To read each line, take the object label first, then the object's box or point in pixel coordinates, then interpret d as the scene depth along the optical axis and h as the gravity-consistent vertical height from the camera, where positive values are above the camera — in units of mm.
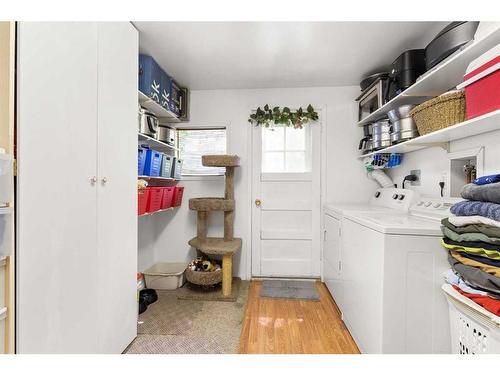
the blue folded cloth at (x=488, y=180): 922 +41
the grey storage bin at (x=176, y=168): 2432 +176
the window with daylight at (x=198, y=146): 2814 +481
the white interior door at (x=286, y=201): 2729 -174
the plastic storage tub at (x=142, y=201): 1864 -140
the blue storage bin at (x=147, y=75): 1950 +941
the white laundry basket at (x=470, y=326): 839 -554
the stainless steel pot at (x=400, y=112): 1762 +596
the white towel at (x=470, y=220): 865 -126
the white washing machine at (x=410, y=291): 1172 -530
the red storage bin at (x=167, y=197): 2267 -127
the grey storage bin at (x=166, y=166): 2176 +179
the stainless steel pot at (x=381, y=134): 2039 +487
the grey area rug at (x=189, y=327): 1536 -1097
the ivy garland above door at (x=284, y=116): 2662 +818
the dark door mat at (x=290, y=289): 2295 -1097
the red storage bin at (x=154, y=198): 2022 -129
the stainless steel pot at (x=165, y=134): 2301 +518
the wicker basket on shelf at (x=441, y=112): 1256 +453
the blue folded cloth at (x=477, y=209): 872 -82
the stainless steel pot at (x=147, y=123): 1953 +539
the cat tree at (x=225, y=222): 2268 -411
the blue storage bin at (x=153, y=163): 1961 +183
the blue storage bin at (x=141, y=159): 1887 +212
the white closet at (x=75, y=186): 916 -14
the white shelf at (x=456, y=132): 1100 +338
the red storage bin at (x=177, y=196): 2523 -128
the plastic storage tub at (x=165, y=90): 2209 +946
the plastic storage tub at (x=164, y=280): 2445 -1023
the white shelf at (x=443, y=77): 1107 +709
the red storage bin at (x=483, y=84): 1002 +488
